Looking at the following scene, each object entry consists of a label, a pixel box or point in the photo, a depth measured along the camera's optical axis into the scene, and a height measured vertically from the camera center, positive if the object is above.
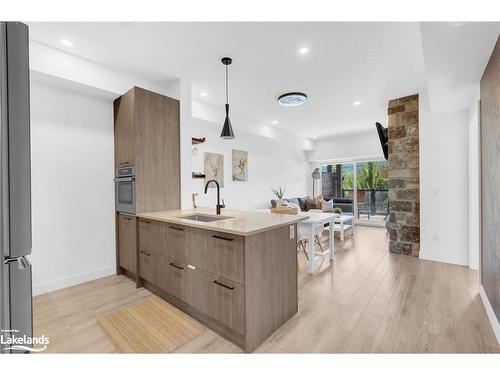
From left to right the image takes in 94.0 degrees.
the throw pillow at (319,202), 6.84 -0.46
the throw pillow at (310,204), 6.92 -0.54
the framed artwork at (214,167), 4.68 +0.43
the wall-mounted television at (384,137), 4.26 +0.90
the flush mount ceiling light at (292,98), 3.66 +1.41
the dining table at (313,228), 3.22 -0.60
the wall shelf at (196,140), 3.69 +0.75
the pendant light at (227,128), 2.75 +0.70
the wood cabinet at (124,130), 2.76 +0.72
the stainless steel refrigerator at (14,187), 0.87 +0.01
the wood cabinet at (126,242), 2.80 -0.68
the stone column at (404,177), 3.83 +0.14
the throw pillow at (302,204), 6.92 -0.52
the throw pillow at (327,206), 6.45 -0.56
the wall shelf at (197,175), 3.80 +0.20
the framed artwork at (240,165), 5.34 +0.51
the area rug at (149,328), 1.74 -1.17
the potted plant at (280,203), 3.61 -0.26
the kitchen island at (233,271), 1.64 -0.68
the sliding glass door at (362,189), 7.00 -0.10
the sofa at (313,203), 6.75 -0.53
